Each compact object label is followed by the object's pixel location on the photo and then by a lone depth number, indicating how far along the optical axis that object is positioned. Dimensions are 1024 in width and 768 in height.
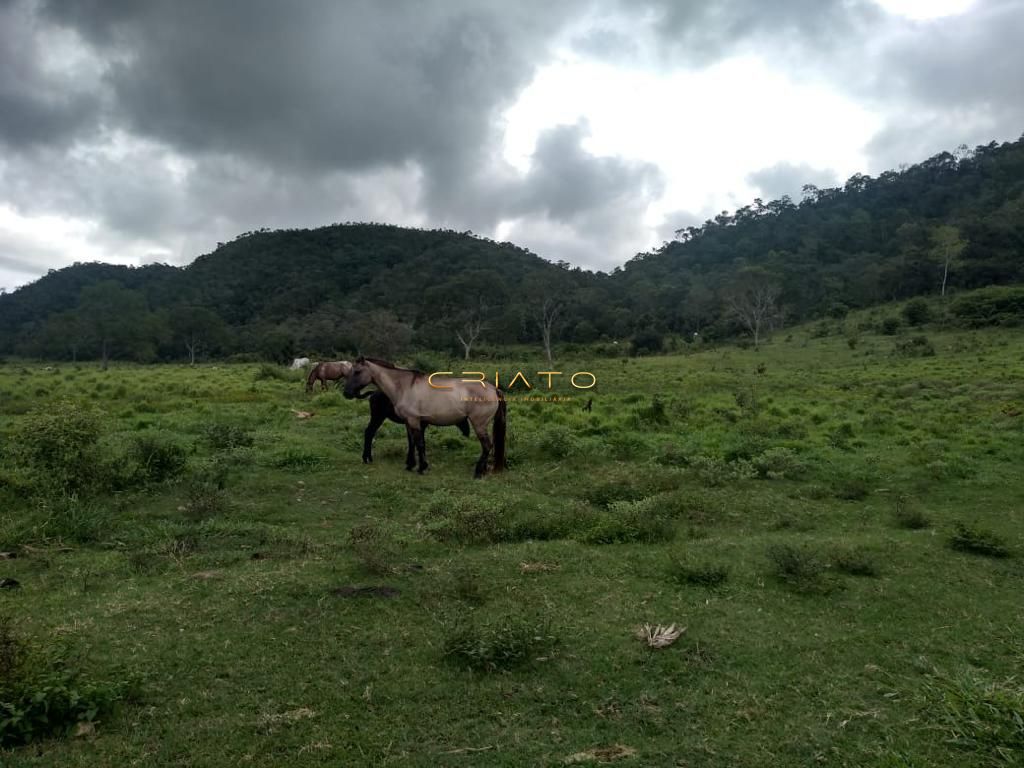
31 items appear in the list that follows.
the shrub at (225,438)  11.91
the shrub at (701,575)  6.15
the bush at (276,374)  27.81
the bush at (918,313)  44.78
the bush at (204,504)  7.91
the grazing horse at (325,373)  21.05
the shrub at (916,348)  33.59
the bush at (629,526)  7.49
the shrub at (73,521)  7.00
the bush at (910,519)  8.14
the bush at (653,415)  15.15
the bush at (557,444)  11.74
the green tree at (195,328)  59.81
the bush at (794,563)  6.18
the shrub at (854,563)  6.43
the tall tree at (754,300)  55.53
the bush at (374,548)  6.17
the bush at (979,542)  7.05
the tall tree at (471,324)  56.28
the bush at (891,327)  44.12
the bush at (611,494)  9.15
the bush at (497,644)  4.59
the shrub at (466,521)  7.41
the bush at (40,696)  3.54
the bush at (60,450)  8.34
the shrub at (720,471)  10.11
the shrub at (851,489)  9.52
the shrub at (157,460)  9.38
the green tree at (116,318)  54.16
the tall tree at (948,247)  58.12
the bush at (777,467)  10.50
